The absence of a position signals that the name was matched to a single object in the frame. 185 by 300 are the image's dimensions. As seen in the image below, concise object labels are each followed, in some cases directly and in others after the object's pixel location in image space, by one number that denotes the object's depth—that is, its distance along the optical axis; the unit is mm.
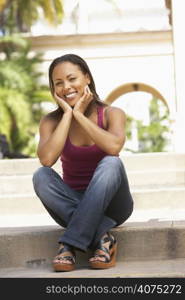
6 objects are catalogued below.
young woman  5044
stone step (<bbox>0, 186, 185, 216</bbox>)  8878
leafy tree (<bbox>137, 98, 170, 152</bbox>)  49934
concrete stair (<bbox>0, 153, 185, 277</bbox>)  5167
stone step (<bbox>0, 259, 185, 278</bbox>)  4695
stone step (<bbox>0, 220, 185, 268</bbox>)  5655
